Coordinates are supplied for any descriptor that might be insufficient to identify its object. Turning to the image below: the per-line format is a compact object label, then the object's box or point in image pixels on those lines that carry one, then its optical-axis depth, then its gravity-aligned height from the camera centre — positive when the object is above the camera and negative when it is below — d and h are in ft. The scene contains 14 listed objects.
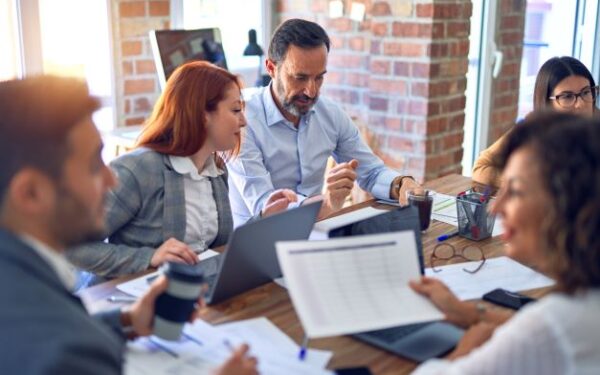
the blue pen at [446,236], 6.50 -1.94
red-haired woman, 6.14 -1.41
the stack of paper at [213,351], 4.18 -1.96
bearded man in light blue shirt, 7.93 -1.39
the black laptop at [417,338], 4.44 -1.98
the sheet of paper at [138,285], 5.17 -1.91
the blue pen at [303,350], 4.33 -1.96
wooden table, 4.34 -1.97
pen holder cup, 6.51 -1.79
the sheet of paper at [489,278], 5.43 -1.97
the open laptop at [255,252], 4.78 -1.57
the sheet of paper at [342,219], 5.39 -1.79
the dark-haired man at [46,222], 2.84 -0.90
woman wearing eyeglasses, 8.29 -0.84
